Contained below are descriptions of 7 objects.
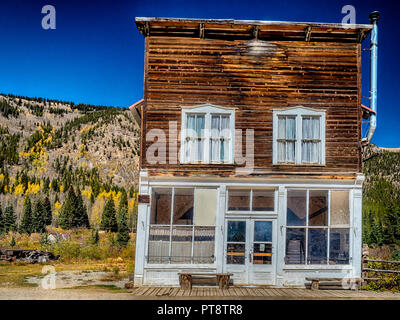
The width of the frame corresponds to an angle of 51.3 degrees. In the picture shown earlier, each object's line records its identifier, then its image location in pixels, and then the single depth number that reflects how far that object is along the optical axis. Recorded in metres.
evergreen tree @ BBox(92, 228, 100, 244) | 37.74
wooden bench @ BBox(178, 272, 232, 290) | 12.77
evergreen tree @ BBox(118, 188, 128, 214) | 74.90
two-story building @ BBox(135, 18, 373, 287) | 13.50
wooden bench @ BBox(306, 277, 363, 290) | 13.05
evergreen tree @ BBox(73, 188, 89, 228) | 72.31
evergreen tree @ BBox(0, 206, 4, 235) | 57.84
